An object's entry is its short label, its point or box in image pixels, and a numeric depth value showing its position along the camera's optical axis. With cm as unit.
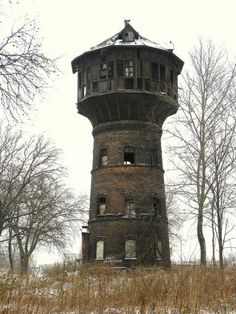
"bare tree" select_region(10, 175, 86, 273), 3162
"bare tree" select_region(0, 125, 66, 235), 2934
